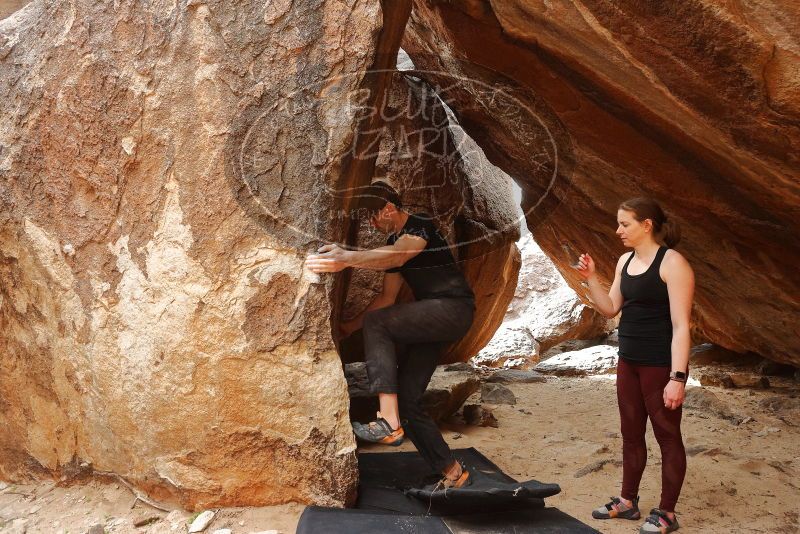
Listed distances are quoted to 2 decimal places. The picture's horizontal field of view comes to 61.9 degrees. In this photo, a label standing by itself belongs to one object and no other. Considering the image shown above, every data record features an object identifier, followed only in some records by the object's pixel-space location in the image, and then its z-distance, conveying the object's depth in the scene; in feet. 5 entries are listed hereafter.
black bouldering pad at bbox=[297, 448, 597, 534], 8.98
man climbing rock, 9.78
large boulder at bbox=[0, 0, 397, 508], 9.55
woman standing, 8.77
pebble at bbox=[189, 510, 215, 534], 9.19
